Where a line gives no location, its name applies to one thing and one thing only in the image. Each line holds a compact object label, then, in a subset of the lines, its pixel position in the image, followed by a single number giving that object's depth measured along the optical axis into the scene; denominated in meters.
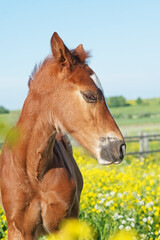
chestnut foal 2.22
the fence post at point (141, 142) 14.29
